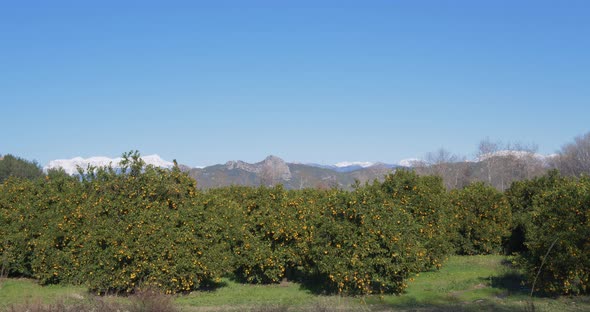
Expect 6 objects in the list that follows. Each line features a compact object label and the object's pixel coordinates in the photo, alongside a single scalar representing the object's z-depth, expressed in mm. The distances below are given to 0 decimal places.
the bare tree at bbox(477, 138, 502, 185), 63412
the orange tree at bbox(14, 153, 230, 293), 11438
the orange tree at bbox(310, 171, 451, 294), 11094
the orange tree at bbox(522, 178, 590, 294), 9984
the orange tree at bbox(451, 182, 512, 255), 18500
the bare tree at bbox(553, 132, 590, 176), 58112
